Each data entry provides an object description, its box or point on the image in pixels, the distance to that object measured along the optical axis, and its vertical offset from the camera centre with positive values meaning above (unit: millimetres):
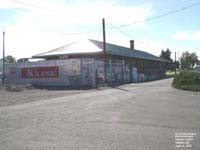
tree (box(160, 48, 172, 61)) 108906 +6324
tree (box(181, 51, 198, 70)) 115812 +4410
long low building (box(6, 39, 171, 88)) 31484 +343
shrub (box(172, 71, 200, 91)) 24019 -748
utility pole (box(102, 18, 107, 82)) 31339 +3828
